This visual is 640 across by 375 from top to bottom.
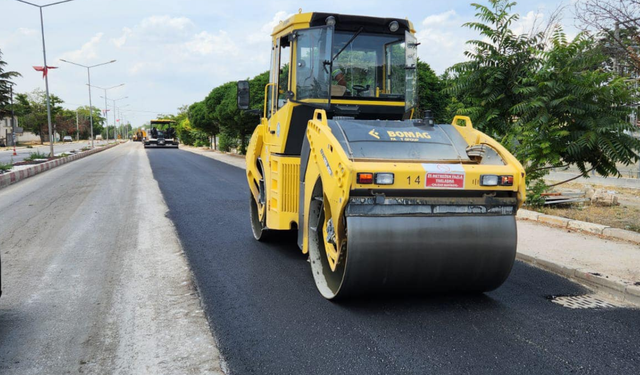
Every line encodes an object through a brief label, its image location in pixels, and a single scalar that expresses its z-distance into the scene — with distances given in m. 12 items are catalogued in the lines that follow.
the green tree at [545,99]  8.05
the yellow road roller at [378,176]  4.22
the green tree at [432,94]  20.41
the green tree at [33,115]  78.75
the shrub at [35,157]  25.43
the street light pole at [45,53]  26.16
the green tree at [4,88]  54.97
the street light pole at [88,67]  45.19
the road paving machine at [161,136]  54.44
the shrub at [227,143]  41.03
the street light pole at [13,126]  57.85
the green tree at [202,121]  43.59
